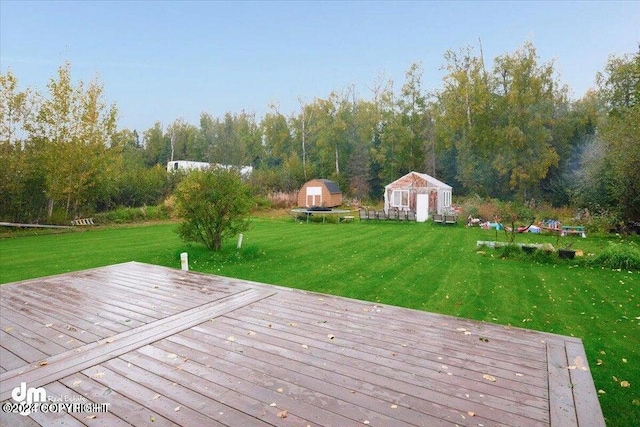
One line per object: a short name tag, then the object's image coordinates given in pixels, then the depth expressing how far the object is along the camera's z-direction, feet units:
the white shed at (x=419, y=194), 67.87
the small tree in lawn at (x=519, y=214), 55.88
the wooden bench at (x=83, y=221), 53.16
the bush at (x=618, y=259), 24.82
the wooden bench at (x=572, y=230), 42.34
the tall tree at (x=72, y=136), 49.01
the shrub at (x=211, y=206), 27.55
